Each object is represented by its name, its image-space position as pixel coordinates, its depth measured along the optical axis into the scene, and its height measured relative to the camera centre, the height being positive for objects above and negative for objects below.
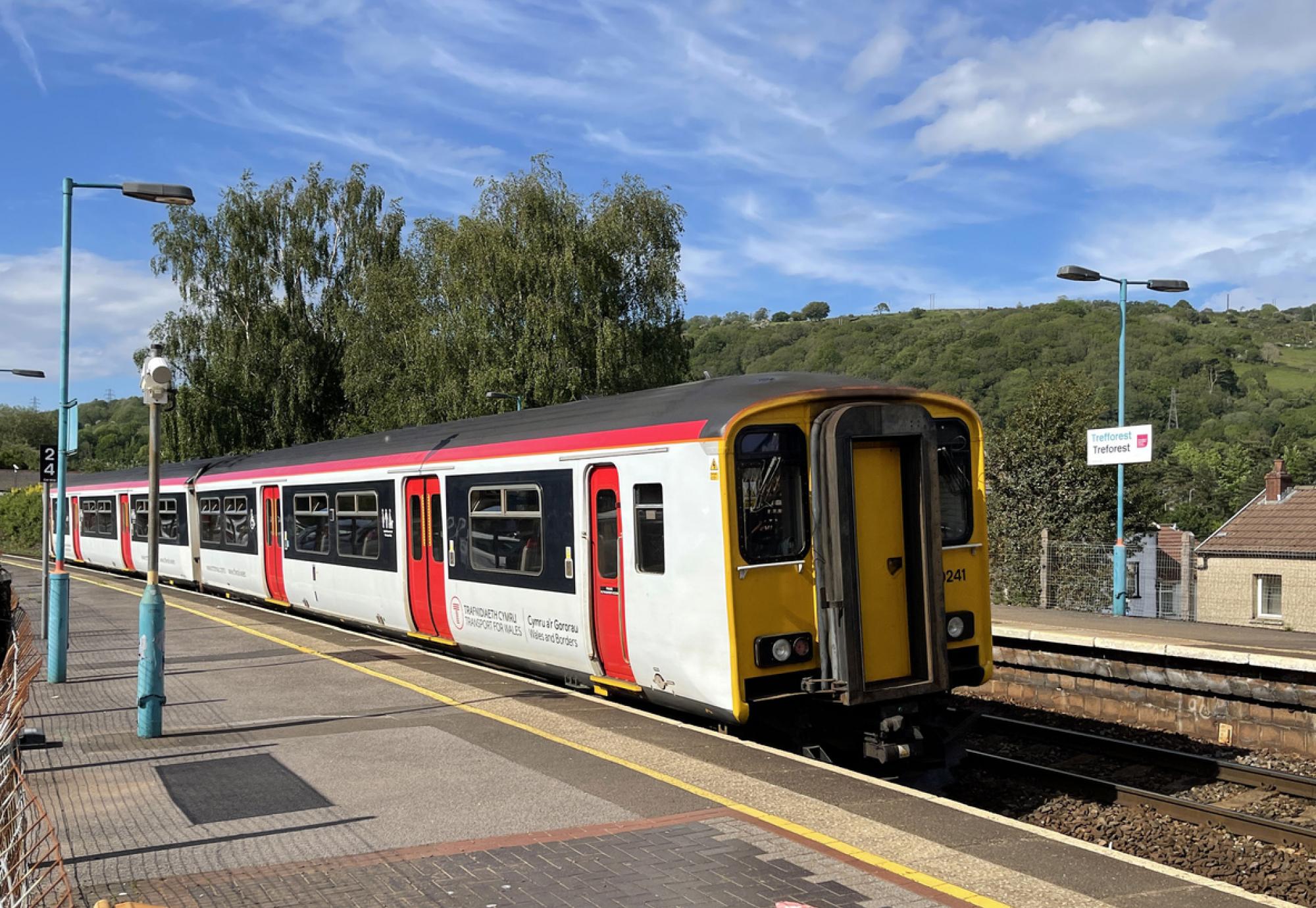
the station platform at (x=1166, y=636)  13.16 -2.52
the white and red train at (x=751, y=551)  8.37 -0.58
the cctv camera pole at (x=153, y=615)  9.49 -0.98
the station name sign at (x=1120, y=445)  21.53 +0.41
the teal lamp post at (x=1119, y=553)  21.38 -1.63
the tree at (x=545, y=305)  35.03 +5.74
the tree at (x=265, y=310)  41.59 +6.92
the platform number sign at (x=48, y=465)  16.42 +0.54
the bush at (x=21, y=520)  51.25 -0.83
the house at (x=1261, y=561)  33.78 -3.07
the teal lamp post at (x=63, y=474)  12.60 +0.37
